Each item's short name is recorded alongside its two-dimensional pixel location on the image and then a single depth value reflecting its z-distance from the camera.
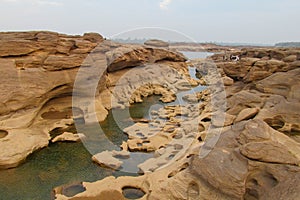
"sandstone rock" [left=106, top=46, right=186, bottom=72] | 24.94
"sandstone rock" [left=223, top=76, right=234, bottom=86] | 22.89
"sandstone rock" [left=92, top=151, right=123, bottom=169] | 12.59
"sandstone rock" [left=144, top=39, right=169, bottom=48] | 41.82
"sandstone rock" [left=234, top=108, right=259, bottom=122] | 13.94
